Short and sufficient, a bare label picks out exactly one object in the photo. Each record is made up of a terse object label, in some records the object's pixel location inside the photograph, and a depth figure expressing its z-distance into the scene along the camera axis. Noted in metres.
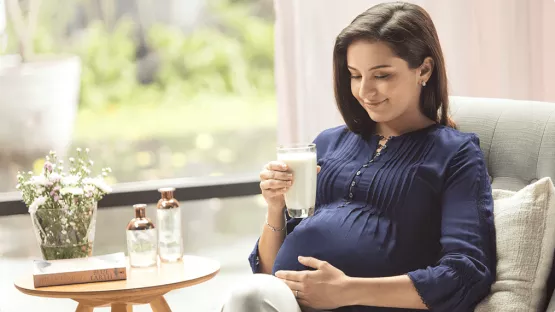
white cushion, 3.11
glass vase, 4.32
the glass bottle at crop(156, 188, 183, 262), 4.41
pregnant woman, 3.19
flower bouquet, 4.33
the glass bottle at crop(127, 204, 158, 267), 4.26
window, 6.19
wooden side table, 3.87
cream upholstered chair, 3.64
